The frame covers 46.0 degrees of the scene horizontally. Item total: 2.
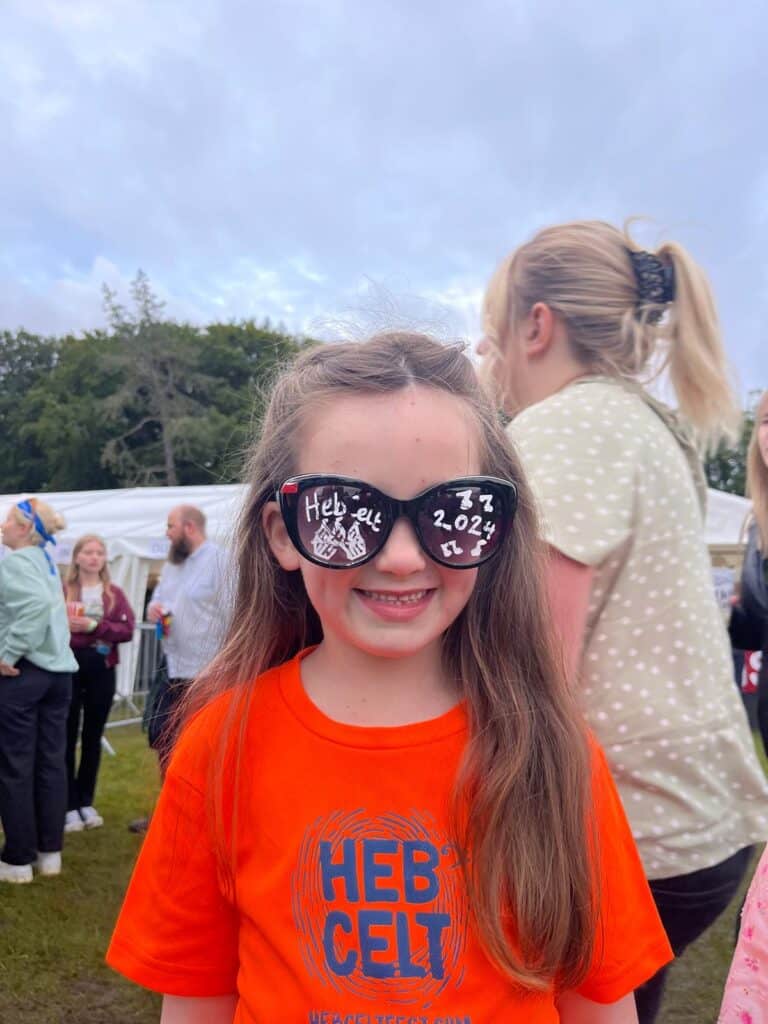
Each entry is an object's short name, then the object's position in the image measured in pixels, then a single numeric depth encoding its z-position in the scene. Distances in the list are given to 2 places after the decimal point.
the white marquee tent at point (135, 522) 9.52
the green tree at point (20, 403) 35.72
